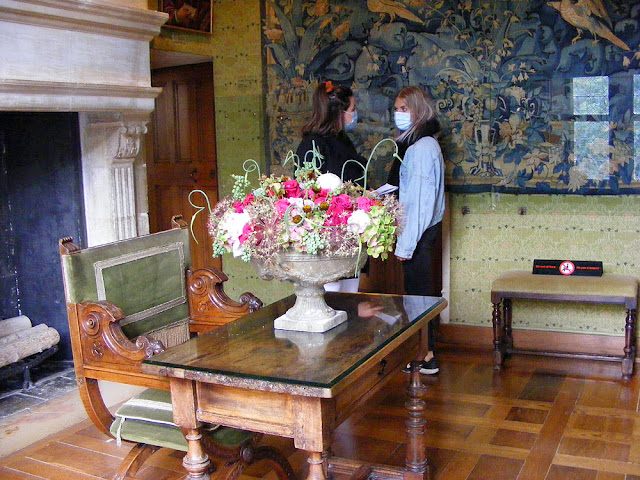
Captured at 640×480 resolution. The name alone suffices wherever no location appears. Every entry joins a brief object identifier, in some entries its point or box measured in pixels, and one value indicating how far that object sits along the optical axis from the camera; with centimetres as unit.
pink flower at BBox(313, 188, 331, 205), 260
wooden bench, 465
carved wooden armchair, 278
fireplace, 419
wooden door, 640
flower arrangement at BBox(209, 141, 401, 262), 255
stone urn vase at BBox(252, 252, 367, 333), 261
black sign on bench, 498
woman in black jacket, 434
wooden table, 223
